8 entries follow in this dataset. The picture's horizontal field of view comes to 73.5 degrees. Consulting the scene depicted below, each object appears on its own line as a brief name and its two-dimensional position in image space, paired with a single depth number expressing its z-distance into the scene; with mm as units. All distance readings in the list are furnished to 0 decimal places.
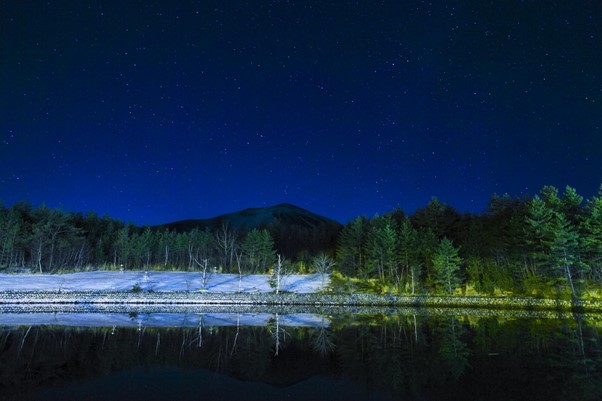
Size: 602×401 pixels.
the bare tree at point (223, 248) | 69938
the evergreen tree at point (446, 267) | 43094
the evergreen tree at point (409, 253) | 47750
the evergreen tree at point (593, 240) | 39062
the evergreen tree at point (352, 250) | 58125
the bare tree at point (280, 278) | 47650
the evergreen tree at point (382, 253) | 48781
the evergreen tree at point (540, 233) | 41125
